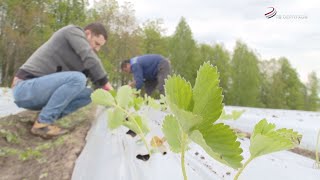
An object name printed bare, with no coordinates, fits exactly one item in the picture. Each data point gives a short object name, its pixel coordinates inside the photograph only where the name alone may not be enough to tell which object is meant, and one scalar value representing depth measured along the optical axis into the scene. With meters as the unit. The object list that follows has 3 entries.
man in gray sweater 1.81
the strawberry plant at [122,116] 0.87
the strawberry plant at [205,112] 0.26
